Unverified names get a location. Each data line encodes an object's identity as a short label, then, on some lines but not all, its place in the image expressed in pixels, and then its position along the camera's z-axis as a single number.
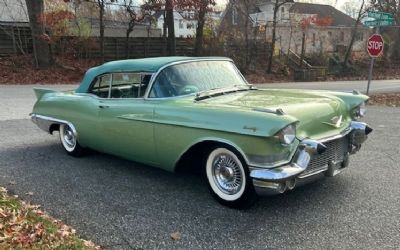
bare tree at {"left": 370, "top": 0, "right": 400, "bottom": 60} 35.47
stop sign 12.80
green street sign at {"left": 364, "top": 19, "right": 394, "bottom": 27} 12.59
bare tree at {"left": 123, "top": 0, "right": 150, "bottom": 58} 23.39
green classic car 3.85
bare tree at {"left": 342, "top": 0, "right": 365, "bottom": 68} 31.67
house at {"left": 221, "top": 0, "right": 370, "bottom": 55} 29.62
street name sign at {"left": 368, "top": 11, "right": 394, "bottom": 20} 12.66
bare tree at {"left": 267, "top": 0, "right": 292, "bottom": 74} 27.47
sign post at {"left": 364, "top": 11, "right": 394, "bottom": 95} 12.64
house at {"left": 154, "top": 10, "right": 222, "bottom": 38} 24.48
